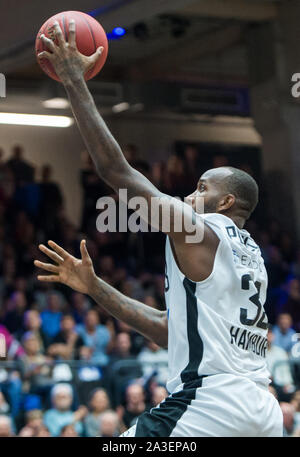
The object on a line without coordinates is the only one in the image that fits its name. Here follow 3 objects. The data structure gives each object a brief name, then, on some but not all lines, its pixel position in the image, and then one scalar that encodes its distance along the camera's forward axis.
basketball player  3.18
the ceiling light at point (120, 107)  16.05
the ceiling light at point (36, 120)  16.28
